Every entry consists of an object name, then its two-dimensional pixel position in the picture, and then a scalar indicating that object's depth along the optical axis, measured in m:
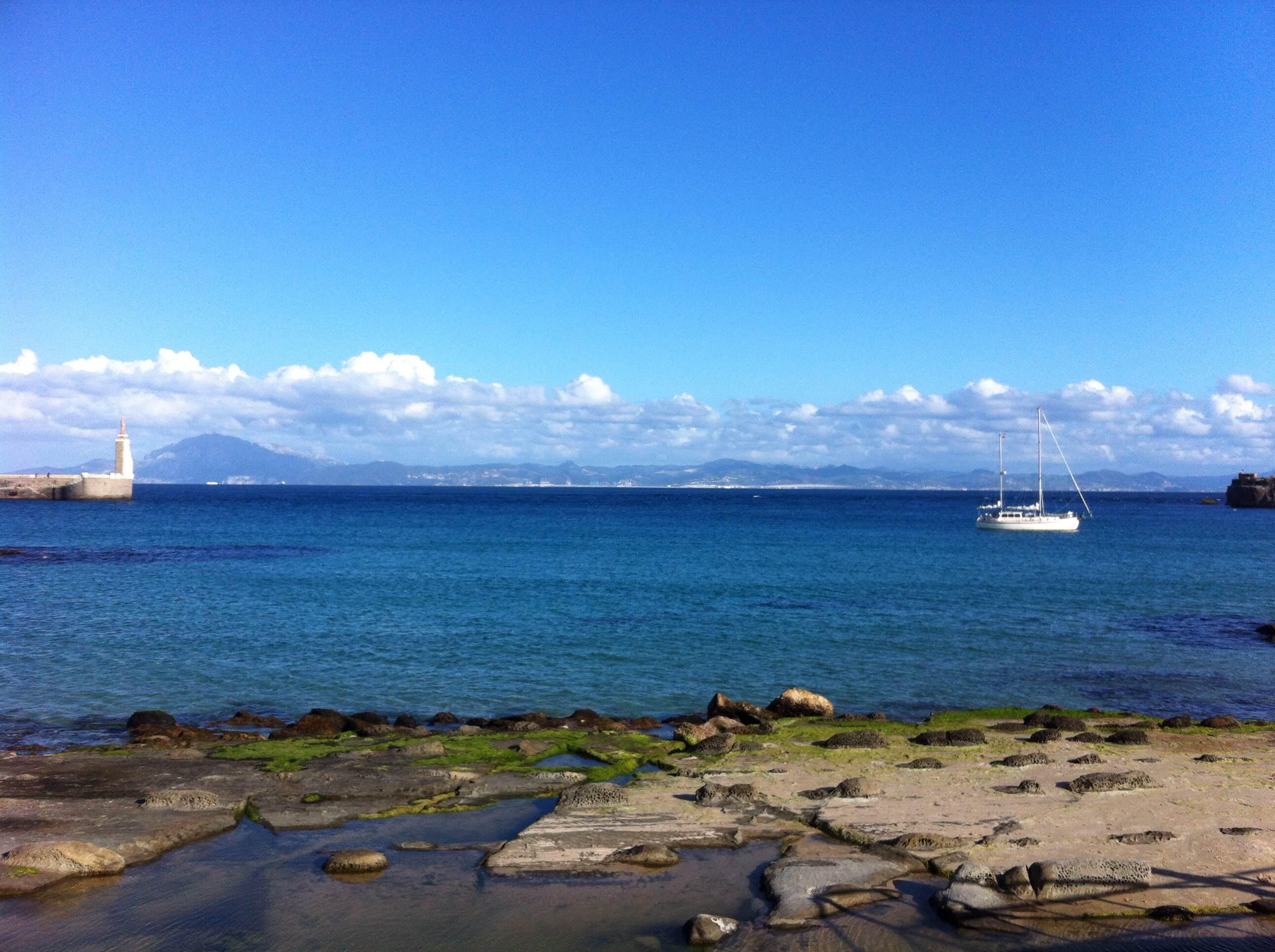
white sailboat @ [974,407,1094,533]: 93.62
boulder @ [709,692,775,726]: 20.69
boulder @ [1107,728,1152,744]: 18.14
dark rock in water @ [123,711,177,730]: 19.97
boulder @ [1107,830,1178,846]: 12.02
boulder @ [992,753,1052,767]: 16.22
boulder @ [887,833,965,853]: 12.03
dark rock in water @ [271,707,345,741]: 19.72
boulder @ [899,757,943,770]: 16.16
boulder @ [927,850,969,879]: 11.30
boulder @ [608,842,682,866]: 11.72
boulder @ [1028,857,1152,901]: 10.51
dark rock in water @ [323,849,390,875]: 11.58
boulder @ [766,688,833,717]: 21.56
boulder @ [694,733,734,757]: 17.66
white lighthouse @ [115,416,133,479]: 145.25
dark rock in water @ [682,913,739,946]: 9.65
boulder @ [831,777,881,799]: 14.48
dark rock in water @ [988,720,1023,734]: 19.64
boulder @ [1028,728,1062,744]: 18.22
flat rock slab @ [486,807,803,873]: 11.80
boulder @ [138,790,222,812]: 13.87
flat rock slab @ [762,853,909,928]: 10.37
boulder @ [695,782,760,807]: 14.18
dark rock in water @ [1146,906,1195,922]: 9.96
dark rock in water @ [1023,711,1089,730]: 19.44
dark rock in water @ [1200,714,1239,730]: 20.02
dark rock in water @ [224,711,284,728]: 21.12
